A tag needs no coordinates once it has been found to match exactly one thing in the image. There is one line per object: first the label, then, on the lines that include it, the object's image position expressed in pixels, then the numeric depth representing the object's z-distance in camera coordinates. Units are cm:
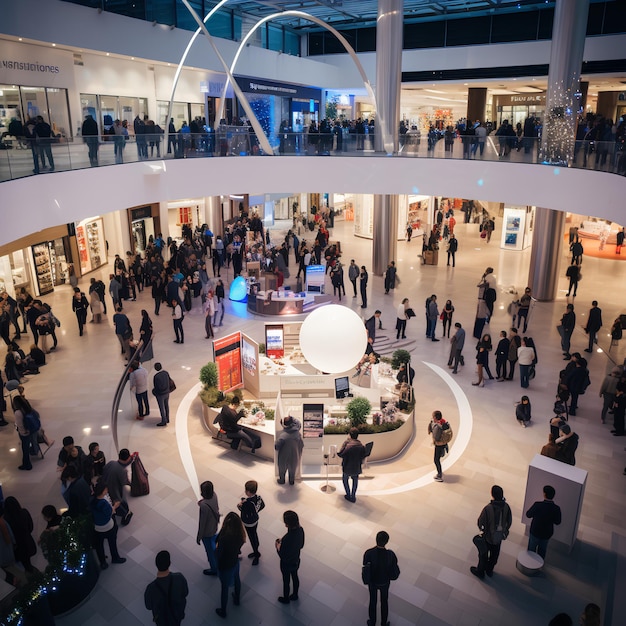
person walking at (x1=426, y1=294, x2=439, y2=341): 1578
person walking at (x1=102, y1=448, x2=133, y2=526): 802
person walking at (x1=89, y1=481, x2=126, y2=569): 739
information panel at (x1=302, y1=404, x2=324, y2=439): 1020
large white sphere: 1057
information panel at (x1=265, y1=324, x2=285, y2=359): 1320
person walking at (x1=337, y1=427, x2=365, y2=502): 901
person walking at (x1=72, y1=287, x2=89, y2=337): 1569
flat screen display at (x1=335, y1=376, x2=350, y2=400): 1130
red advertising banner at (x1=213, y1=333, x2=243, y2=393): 1216
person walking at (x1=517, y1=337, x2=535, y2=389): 1293
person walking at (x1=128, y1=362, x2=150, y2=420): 1146
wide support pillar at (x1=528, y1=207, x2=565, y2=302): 1958
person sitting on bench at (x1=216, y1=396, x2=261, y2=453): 1047
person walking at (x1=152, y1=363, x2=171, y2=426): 1109
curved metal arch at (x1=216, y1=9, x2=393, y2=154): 1925
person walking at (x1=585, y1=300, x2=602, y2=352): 1467
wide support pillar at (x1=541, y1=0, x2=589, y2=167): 1658
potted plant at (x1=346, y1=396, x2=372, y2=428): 1055
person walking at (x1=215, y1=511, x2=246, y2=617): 661
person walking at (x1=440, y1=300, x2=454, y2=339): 1611
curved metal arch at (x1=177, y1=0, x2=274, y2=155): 1886
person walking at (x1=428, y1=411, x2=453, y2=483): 965
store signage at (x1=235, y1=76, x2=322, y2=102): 2841
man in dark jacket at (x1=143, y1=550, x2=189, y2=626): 588
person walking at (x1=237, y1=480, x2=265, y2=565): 740
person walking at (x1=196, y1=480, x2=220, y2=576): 729
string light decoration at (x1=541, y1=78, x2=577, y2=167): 1596
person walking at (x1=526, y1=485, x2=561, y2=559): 741
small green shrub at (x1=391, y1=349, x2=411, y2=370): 1241
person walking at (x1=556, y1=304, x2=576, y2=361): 1480
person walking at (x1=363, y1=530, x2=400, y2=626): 641
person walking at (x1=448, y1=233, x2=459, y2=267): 2388
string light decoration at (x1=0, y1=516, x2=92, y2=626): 588
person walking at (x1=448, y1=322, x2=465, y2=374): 1387
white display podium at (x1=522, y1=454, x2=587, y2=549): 789
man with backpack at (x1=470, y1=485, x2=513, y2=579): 732
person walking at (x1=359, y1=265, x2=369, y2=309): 1877
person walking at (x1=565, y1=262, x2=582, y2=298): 1956
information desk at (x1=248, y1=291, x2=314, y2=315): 1825
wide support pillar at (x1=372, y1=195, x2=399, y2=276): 2350
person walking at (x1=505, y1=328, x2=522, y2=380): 1341
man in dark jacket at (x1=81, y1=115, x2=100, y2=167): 1441
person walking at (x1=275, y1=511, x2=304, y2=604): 670
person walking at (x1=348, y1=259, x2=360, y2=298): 1958
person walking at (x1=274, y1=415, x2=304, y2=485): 943
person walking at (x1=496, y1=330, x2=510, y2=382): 1340
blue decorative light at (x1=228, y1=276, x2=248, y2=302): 1981
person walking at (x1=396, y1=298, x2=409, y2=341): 1575
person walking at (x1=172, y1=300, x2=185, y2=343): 1538
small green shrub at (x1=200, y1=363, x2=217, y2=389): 1195
